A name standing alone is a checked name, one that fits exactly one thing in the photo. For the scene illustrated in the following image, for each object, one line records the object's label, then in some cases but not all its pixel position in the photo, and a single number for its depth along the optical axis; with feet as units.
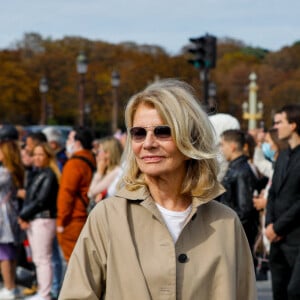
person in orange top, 35.04
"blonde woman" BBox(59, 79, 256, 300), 12.68
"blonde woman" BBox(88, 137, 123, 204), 34.47
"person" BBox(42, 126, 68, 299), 37.08
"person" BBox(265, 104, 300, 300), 26.77
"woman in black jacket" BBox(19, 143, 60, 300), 35.46
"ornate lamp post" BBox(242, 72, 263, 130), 199.80
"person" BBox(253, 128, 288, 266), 31.08
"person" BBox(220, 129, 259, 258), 29.49
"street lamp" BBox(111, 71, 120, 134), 171.64
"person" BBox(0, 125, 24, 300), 37.11
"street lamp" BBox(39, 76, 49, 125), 206.71
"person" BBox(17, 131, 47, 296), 36.51
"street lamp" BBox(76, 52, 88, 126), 129.48
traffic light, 65.34
